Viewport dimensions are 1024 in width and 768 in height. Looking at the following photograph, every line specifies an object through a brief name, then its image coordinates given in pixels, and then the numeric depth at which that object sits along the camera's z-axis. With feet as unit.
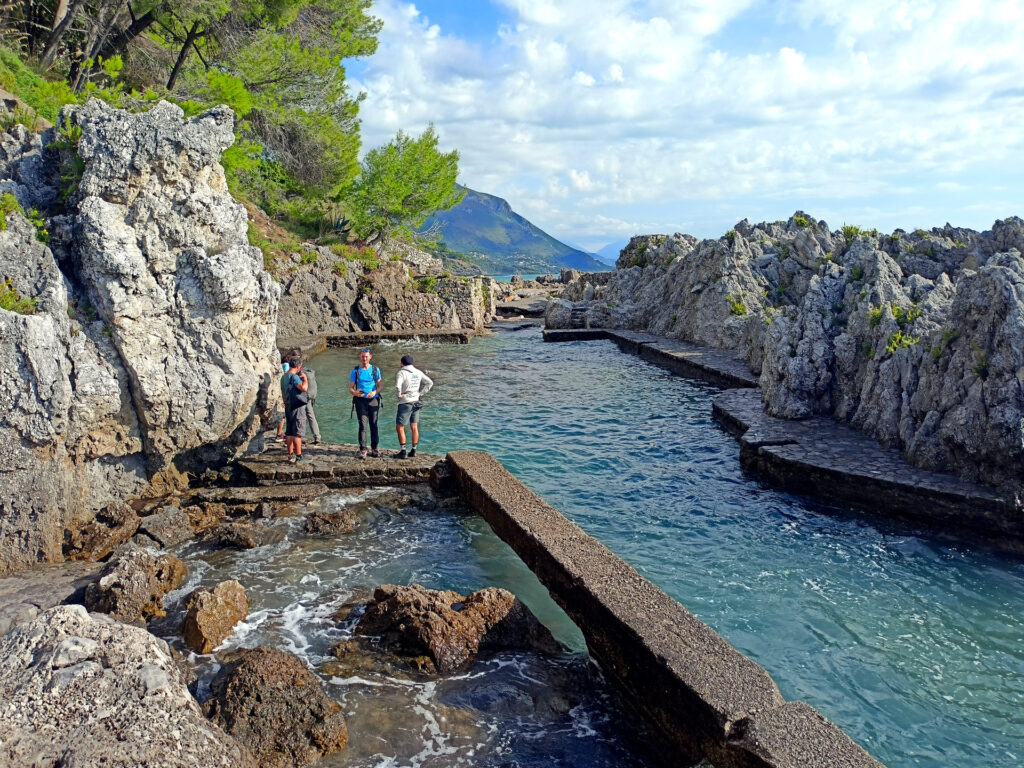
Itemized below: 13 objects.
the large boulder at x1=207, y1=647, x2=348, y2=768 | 16.94
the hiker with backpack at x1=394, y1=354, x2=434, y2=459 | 36.14
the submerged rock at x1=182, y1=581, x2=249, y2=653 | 21.54
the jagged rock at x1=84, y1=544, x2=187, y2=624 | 23.03
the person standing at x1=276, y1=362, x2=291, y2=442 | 35.76
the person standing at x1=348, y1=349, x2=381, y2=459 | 36.19
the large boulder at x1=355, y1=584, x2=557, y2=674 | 21.33
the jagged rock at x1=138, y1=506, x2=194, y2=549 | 29.19
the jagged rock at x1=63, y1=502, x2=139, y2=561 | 28.02
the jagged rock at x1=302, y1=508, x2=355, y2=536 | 30.96
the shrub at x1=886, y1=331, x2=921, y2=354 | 40.24
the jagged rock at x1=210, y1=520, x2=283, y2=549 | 29.22
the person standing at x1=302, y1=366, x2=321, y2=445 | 37.19
